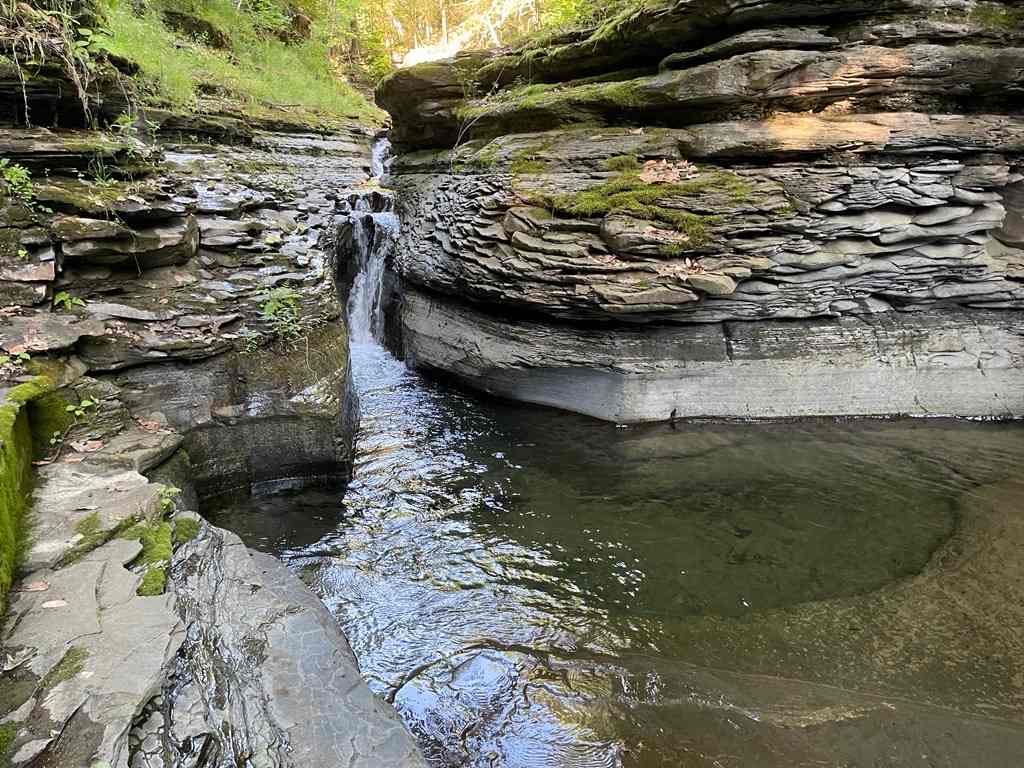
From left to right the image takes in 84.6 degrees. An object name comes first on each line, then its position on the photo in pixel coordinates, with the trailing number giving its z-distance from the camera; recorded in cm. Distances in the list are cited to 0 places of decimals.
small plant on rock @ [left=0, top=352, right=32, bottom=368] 472
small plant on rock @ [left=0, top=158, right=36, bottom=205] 591
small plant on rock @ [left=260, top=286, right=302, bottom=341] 674
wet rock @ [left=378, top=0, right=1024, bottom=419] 725
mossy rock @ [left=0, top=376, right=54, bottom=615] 317
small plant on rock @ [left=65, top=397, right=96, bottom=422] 489
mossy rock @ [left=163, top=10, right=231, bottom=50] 1817
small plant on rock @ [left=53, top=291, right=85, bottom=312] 569
